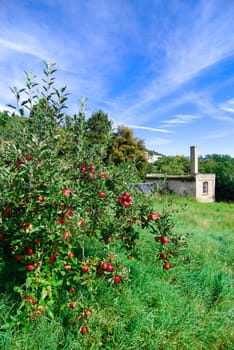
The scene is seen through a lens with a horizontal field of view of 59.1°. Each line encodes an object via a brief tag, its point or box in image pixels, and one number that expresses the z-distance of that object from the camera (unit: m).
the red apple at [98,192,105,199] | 1.75
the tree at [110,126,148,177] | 20.48
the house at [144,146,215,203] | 18.12
